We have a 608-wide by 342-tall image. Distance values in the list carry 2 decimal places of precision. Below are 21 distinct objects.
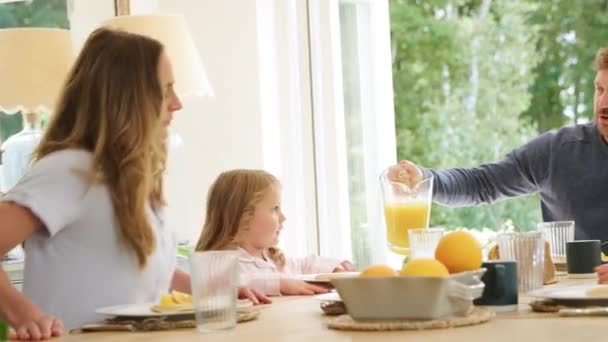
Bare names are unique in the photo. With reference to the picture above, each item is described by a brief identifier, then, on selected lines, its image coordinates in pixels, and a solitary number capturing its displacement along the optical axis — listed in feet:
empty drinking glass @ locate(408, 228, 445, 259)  10.56
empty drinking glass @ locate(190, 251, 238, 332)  8.93
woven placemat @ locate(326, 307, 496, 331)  8.51
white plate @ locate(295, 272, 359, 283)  12.24
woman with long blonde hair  10.51
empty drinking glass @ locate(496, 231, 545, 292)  10.44
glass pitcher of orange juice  11.93
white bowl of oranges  8.47
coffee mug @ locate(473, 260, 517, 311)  9.48
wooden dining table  8.13
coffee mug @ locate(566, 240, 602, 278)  12.19
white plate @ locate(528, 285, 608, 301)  9.11
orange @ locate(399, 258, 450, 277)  8.51
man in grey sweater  16.82
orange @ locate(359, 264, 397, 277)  8.71
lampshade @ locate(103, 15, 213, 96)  17.72
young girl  14.49
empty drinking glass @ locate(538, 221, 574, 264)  13.15
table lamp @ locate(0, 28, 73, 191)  16.22
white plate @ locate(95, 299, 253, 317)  9.50
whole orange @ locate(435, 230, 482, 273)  9.16
